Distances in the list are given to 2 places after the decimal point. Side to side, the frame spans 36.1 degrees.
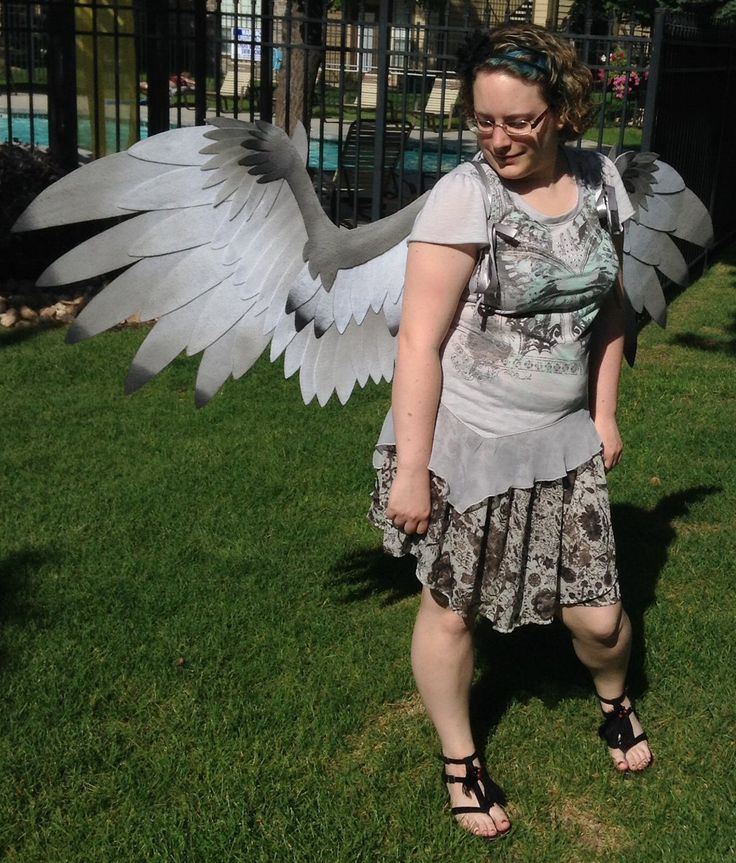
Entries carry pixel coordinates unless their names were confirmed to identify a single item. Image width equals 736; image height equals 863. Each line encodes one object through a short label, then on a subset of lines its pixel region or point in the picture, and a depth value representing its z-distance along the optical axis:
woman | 2.48
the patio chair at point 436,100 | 21.83
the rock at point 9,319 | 7.75
